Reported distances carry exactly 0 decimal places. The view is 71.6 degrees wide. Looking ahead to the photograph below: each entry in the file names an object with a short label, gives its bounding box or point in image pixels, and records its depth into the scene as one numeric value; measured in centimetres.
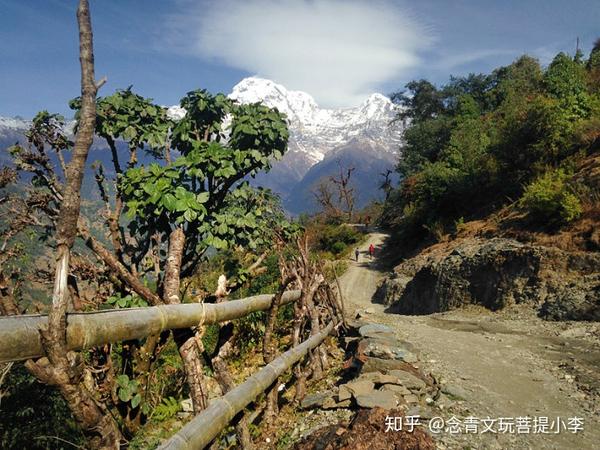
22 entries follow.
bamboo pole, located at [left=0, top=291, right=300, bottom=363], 206
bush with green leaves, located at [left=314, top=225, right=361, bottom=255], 3947
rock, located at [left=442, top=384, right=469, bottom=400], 647
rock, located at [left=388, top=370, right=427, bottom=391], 656
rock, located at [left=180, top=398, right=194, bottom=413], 756
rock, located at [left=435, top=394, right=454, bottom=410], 604
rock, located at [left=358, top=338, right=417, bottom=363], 786
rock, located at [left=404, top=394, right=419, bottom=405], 600
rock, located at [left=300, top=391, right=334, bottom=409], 640
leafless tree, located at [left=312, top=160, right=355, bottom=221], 5478
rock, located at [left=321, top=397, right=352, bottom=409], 605
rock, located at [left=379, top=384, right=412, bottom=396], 619
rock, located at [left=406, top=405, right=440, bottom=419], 546
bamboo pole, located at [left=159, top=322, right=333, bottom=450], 342
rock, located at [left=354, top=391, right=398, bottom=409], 558
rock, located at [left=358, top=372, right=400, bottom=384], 640
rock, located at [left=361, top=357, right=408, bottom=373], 720
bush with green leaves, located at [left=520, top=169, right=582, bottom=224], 1453
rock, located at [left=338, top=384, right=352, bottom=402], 609
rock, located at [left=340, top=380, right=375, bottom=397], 611
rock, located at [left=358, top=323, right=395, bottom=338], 987
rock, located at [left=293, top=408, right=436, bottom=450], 422
